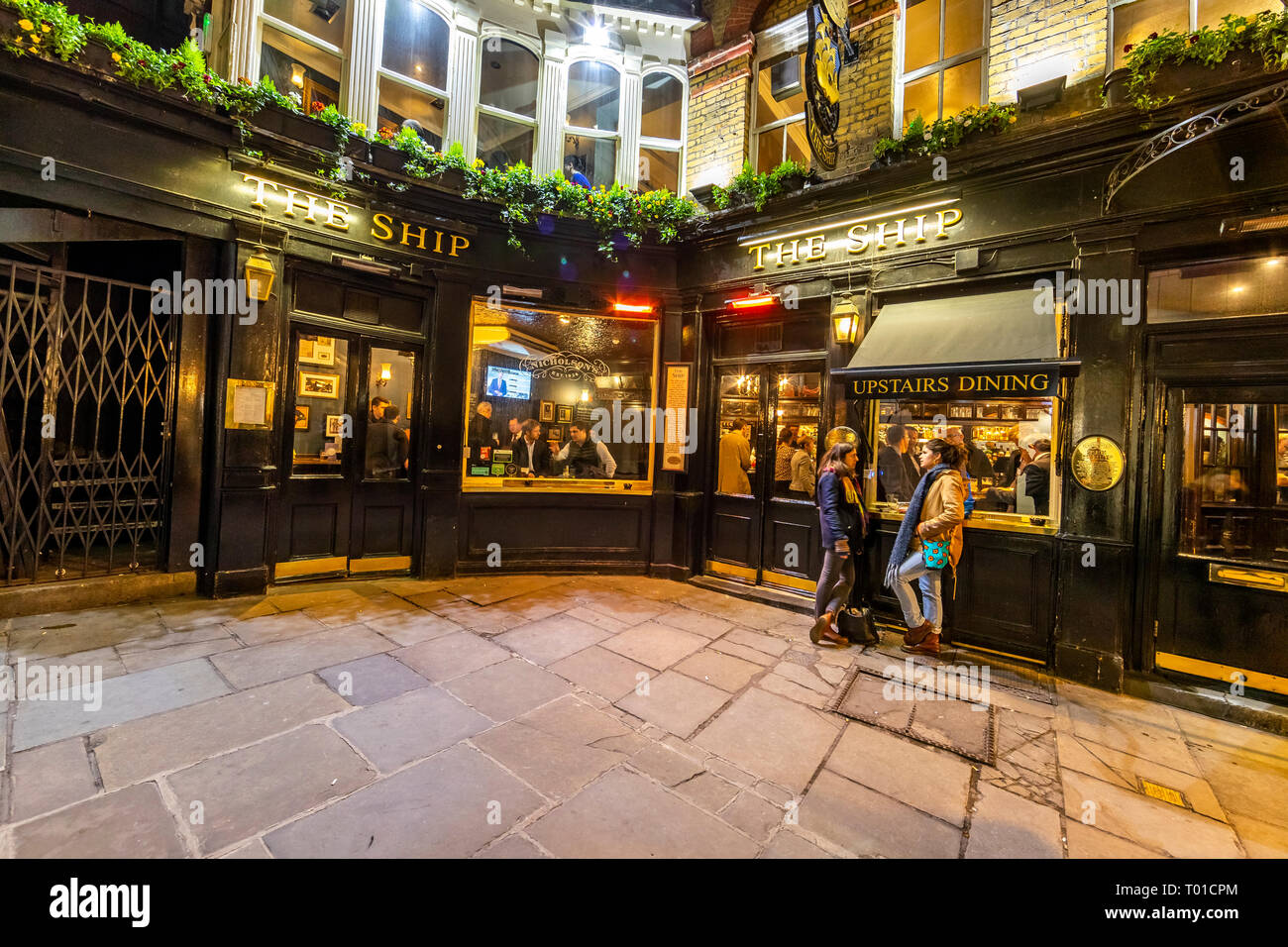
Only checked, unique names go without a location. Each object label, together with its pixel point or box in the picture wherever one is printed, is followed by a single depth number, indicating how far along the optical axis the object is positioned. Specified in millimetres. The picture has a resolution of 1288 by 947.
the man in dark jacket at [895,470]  6148
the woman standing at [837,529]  5539
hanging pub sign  5493
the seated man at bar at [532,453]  7938
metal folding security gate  5152
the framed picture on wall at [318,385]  6691
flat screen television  7730
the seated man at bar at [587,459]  8180
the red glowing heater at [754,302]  7102
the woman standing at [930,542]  5094
